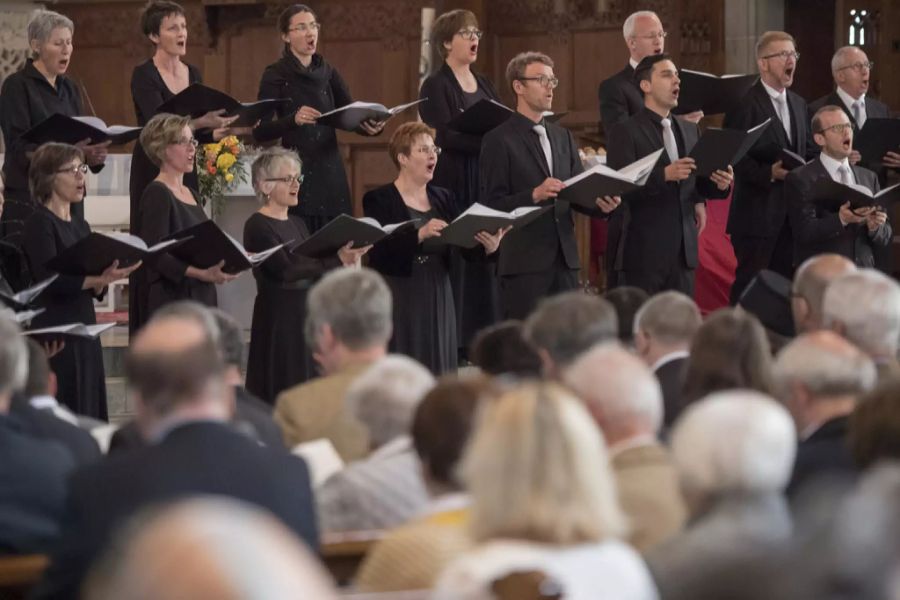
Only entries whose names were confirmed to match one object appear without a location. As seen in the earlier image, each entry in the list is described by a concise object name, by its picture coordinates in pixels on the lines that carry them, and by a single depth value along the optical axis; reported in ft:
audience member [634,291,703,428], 32.78
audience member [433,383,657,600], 16.15
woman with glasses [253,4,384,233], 56.49
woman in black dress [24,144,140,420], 46.83
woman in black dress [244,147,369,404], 50.01
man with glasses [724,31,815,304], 58.03
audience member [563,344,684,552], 22.76
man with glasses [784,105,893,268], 54.49
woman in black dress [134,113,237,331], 48.14
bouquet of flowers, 63.26
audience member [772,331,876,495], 26.04
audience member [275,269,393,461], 29.68
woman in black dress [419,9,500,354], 56.13
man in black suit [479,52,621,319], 52.90
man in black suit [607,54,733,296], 53.67
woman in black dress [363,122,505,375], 51.29
